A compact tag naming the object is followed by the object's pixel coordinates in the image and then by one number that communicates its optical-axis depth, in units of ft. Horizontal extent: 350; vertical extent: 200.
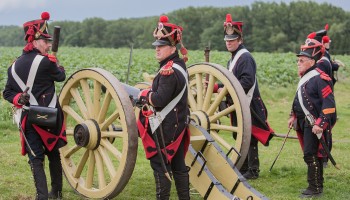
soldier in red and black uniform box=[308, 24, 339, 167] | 26.15
